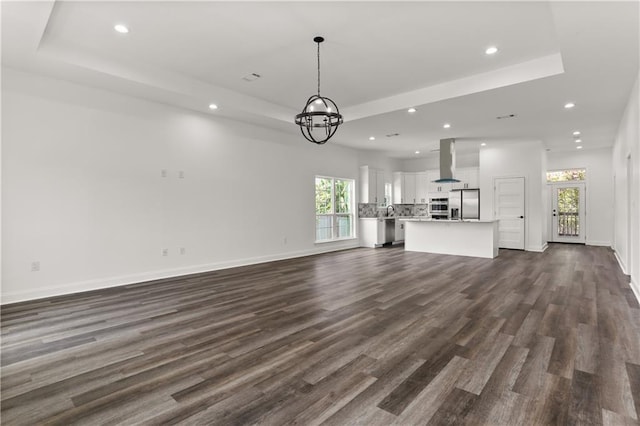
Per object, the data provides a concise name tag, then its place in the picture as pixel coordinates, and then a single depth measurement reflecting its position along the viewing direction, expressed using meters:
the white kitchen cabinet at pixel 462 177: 10.59
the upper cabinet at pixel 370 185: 10.14
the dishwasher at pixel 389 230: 10.39
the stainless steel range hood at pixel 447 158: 8.51
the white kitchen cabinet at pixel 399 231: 10.98
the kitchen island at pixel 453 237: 7.68
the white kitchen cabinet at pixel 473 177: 10.35
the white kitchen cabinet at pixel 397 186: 11.73
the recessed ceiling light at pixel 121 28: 3.63
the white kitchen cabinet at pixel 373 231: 9.87
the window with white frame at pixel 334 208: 8.95
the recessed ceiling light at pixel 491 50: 4.11
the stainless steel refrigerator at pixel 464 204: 10.22
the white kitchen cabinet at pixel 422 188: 11.59
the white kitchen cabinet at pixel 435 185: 11.09
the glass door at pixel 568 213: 10.28
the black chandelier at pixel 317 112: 3.77
